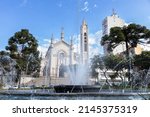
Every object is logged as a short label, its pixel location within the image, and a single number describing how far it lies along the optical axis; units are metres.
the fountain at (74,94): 13.29
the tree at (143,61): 40.19
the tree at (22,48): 44.88
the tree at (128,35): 37.47
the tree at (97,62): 47.31
